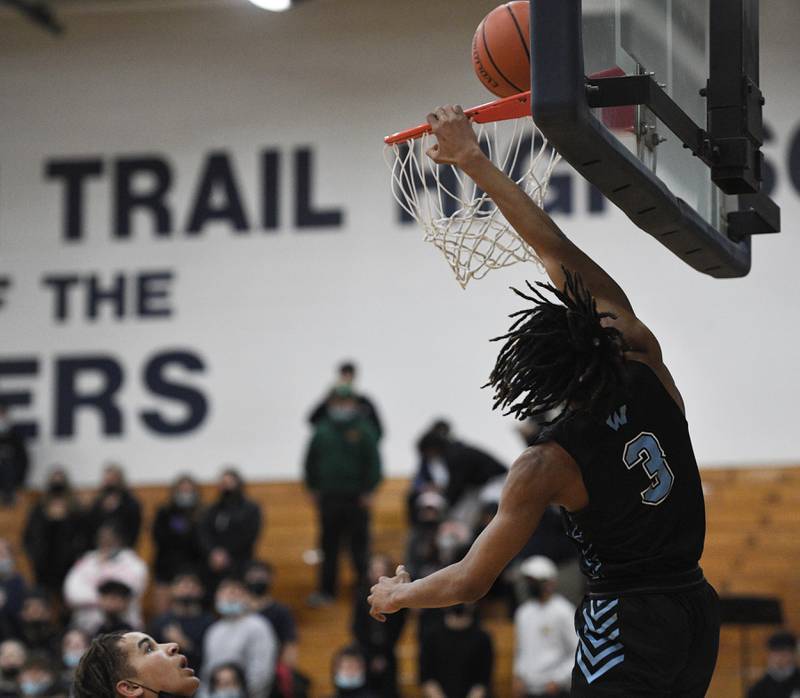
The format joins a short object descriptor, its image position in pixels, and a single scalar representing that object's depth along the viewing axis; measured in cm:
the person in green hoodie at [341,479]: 1442
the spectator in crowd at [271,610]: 1237
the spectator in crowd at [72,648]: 1251
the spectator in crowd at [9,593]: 1343
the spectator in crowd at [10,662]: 1224
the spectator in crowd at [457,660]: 1148
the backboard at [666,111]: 394
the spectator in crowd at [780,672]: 1106
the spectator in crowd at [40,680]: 1173
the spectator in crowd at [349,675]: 1163
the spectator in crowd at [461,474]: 1430
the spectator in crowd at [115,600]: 1247
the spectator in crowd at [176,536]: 1486
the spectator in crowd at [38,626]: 1328
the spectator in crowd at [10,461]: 1731
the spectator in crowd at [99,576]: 1377
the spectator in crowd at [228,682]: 1116
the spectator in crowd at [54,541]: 1502
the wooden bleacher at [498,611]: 1314
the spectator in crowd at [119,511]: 1505
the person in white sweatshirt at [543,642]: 1148
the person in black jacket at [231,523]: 1457
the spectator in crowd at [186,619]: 1224
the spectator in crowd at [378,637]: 1196
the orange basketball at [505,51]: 489
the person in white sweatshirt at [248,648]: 1177
